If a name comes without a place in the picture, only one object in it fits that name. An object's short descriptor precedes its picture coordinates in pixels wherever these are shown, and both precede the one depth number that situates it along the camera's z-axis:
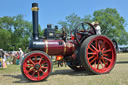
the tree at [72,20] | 47.16
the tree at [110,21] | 45.88
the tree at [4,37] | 41.81
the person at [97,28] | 6.89
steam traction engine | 5.36
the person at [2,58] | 10.86
